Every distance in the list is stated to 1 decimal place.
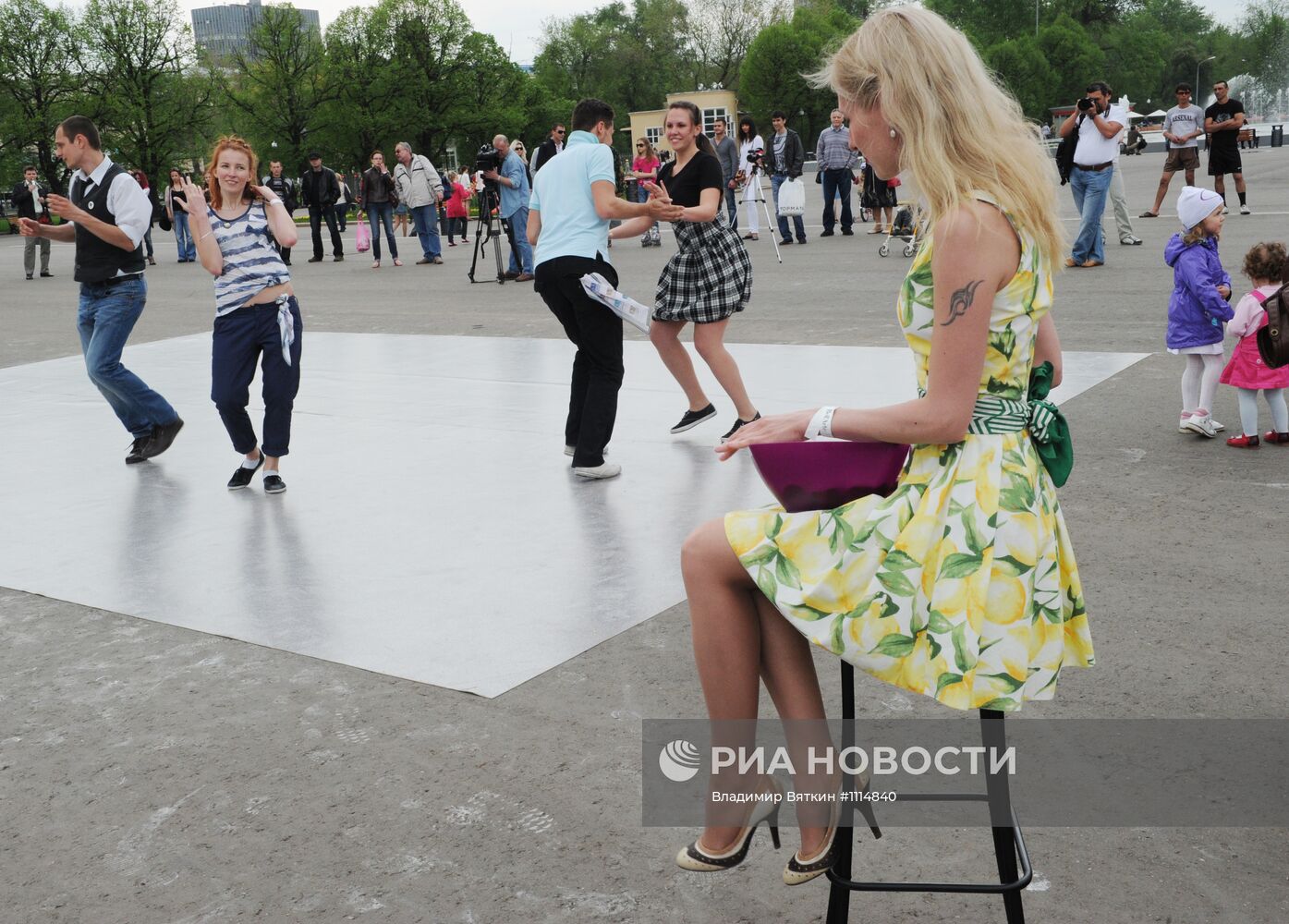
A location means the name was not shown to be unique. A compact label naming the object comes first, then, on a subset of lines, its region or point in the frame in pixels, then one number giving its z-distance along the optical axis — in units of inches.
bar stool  90.7
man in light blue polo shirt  251.9
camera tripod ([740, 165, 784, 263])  732.0
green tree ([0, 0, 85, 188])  2244.1
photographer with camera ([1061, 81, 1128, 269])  514.0
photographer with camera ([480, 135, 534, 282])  672.4
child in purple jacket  249.3
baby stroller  637.3
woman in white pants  734.6
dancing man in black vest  280.1
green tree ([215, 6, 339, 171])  2573.8
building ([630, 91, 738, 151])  3267.7
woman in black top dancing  272.4
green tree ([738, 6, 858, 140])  3312.0
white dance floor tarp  179.9
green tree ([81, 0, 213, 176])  2257.6
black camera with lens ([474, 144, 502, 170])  677.9
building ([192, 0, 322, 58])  2758.4
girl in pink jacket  243.3
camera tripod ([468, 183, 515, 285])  675.4
